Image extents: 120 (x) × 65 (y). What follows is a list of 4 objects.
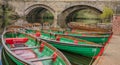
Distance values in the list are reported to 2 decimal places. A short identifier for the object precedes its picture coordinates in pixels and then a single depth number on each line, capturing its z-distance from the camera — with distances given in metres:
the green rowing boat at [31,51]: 4.53
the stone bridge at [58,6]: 16.82
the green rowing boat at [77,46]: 5.88
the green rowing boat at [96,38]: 7.88
